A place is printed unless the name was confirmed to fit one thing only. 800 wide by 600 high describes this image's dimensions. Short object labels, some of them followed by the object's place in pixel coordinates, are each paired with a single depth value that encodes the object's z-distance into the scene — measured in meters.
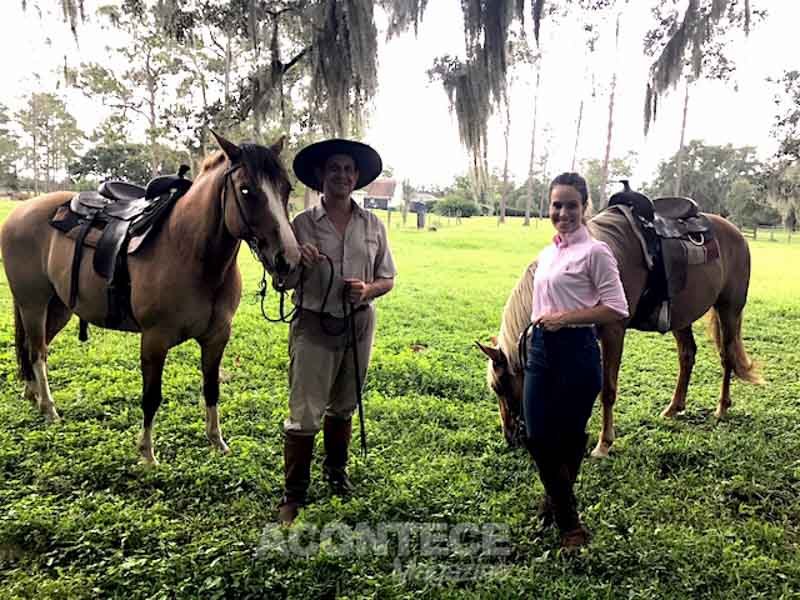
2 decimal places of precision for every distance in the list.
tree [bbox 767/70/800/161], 9.30
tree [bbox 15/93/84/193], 31.80
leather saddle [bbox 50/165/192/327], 2.94
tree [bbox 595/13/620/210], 15.56
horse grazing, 2.89
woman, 2.04
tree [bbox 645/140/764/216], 37.28
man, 2.30
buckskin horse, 2.27
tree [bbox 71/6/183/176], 16.63
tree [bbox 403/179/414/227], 28.49
